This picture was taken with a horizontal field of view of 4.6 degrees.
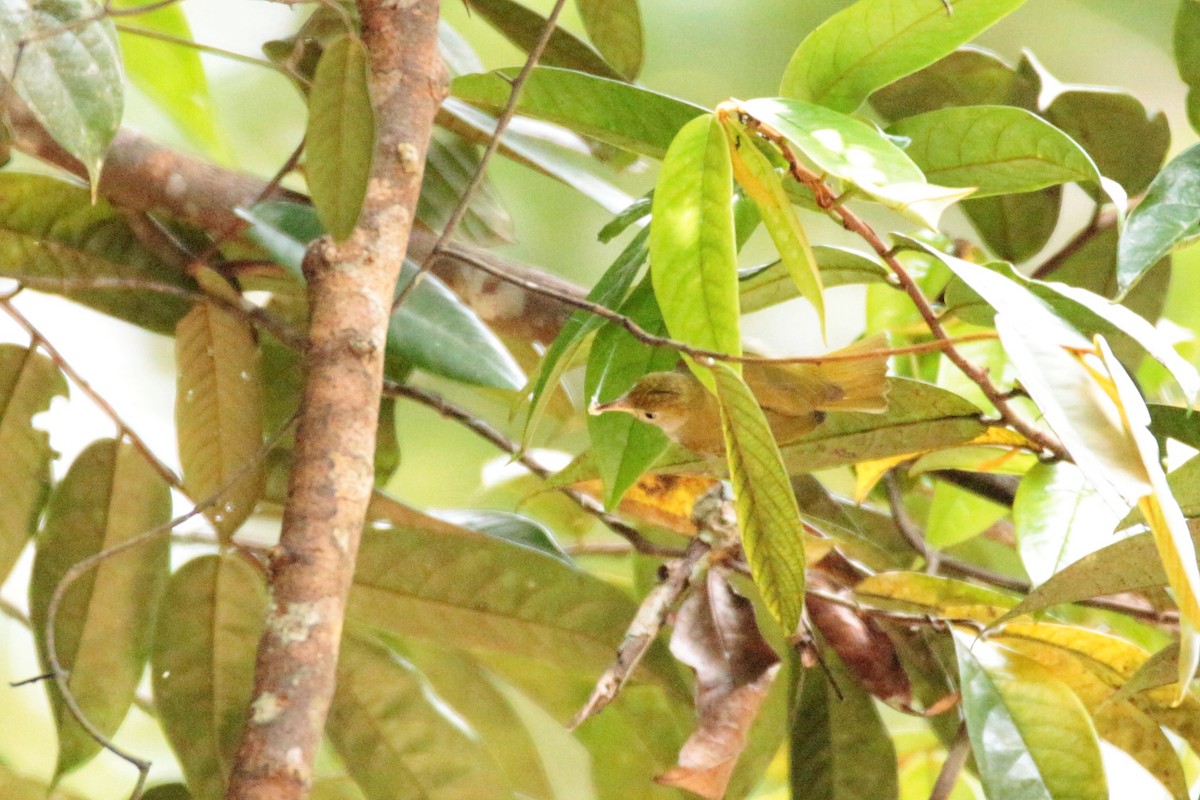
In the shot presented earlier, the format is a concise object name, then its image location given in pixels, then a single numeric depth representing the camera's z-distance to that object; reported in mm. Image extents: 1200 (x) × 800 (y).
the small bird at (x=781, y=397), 5962
